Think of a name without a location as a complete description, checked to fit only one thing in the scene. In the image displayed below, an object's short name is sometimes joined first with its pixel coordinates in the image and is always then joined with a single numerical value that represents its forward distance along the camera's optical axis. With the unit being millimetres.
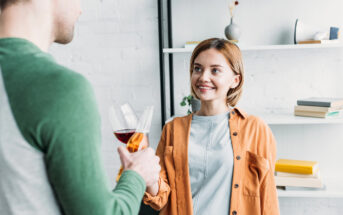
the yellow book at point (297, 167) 1926
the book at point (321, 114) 1881
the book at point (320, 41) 1881
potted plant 1889
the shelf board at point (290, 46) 1844
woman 1357
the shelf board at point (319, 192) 1875
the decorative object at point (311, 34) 1899
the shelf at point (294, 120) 1849
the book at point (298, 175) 1929
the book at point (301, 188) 1928
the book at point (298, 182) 1914
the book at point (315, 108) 1875
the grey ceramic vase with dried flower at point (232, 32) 1934
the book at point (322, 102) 1877
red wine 1087
